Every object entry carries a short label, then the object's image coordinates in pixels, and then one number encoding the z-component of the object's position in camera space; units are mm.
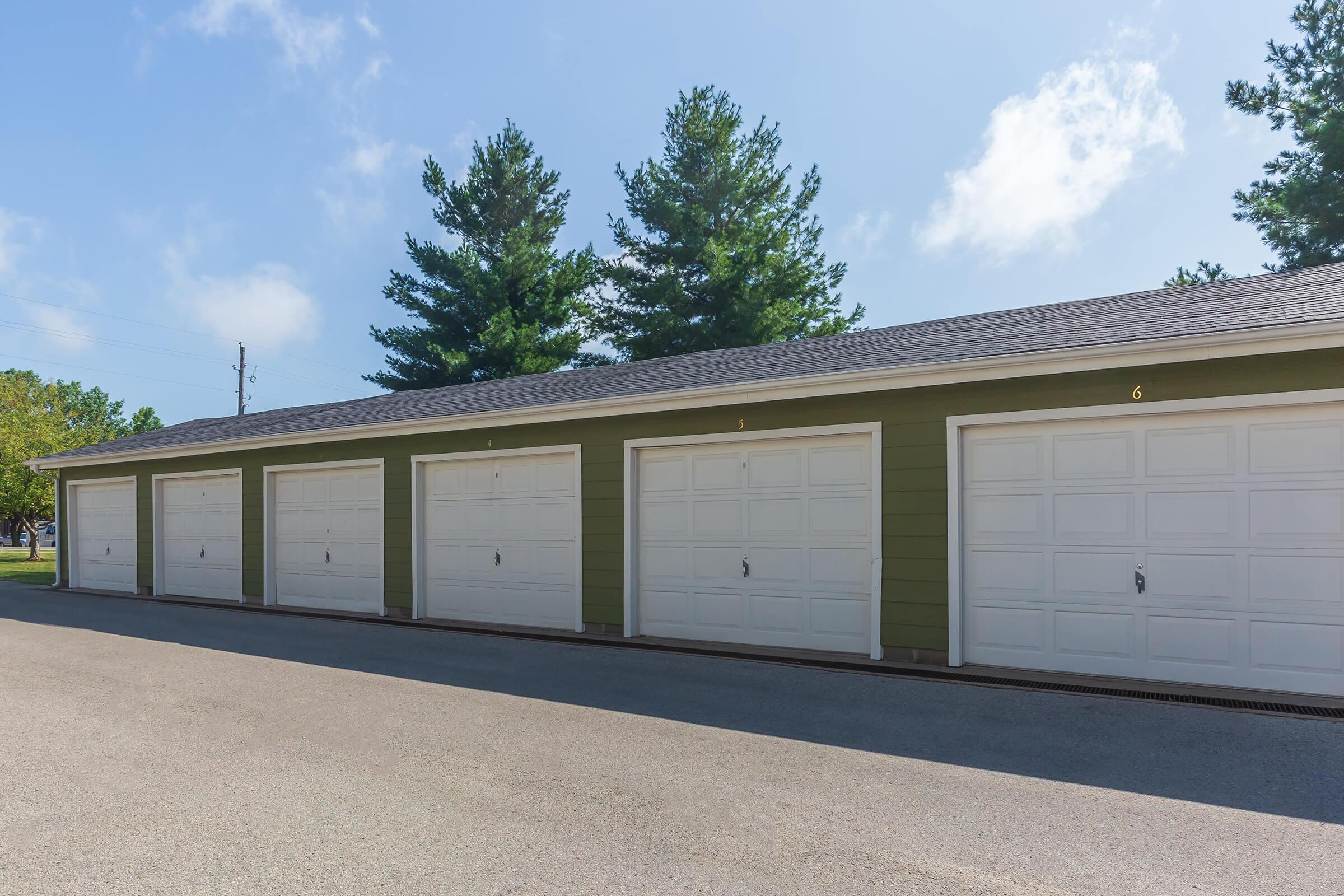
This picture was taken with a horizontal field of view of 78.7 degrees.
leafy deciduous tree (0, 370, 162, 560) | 28266
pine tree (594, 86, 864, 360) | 23047
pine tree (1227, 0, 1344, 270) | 17797
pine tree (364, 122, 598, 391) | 25297
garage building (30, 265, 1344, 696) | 6227
